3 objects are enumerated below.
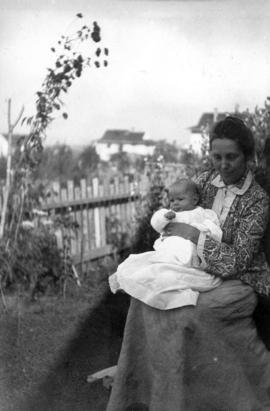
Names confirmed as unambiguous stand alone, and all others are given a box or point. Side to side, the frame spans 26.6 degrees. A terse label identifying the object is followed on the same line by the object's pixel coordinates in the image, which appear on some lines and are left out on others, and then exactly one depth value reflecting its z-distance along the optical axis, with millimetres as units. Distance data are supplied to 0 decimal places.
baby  2705
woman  2719
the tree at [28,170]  5137
